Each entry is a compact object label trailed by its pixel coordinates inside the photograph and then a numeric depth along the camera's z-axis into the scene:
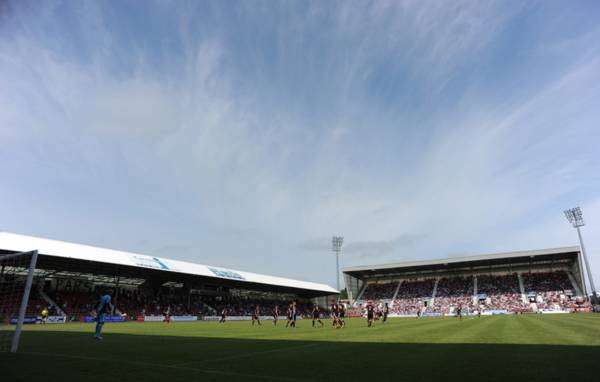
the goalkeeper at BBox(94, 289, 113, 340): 16.72
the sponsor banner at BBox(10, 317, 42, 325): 37.06
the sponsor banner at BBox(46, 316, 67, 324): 38.54
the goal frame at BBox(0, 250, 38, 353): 12.19
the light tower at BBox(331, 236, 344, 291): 90.00
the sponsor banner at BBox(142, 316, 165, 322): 48.58
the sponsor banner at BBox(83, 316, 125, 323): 42.11
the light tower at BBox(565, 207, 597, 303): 64.12
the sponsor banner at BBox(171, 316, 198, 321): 51.13
